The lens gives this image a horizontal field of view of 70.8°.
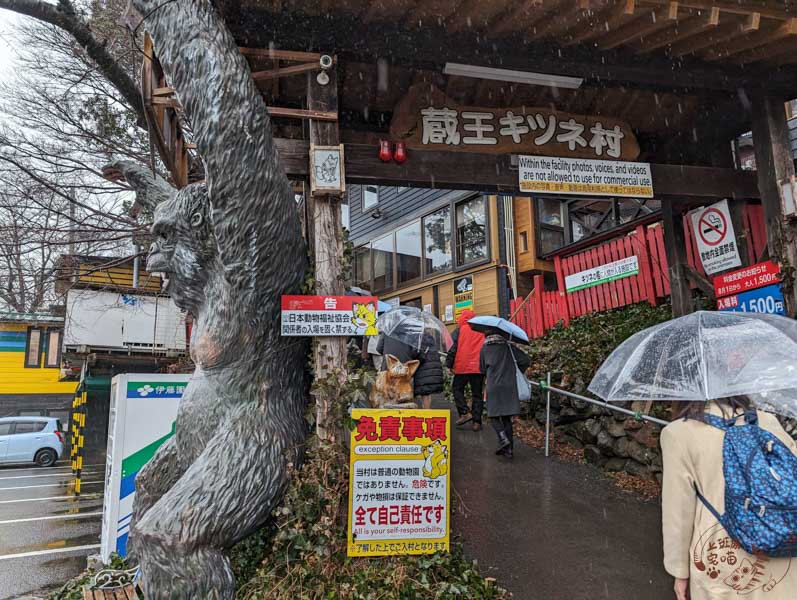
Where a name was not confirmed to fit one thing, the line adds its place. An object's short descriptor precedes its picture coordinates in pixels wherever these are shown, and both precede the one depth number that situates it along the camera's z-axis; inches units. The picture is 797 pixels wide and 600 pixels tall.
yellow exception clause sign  141.5
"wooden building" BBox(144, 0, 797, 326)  166.7
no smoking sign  242.4
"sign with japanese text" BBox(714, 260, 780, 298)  209.6
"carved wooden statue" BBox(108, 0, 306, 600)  120.3
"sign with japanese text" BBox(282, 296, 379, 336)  143.1
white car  657.0
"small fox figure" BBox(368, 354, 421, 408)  223.5
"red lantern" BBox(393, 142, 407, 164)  184.4
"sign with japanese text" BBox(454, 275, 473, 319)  546.6
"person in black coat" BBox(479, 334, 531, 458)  258.1
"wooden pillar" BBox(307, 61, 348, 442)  144.3
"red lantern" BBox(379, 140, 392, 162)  183.6
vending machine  180.9
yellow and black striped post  406.3
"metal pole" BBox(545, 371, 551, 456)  285.7
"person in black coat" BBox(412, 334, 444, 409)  285.7
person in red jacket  316.8
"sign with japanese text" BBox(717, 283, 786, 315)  207.8
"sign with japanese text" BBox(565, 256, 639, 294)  381.7
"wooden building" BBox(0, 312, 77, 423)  848.9
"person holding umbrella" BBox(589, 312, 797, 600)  84.9
